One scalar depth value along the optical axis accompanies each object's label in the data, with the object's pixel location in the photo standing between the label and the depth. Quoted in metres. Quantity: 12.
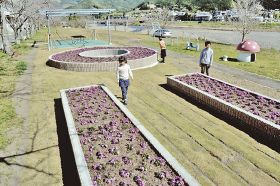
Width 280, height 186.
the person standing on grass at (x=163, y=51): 15.35
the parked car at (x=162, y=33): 32.62
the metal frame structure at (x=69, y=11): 19.86
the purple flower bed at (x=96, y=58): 15.22
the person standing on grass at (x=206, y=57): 11.20
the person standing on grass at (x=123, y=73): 8.83
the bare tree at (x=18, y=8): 27.57
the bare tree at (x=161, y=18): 40.11
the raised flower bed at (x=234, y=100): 7.01
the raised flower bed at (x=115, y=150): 4.85
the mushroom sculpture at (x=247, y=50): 15.56
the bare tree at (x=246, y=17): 23.03
